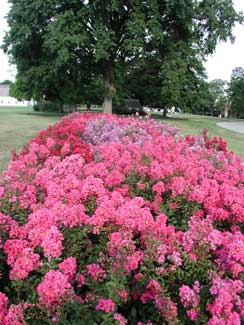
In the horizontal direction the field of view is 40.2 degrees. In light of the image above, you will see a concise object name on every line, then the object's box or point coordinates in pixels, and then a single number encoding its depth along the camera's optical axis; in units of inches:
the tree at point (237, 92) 2185.0
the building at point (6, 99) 3474.2
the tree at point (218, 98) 2445.9
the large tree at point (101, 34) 689.6
